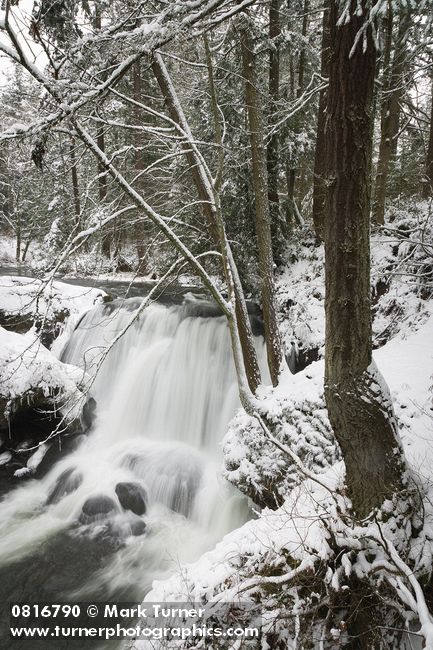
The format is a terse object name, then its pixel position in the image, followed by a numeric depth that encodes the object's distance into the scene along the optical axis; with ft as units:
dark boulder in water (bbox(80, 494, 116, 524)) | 22.26
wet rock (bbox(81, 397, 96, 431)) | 29.84
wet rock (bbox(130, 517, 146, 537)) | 21.31
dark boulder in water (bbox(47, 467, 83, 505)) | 24.09
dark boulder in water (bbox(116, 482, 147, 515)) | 22.70
